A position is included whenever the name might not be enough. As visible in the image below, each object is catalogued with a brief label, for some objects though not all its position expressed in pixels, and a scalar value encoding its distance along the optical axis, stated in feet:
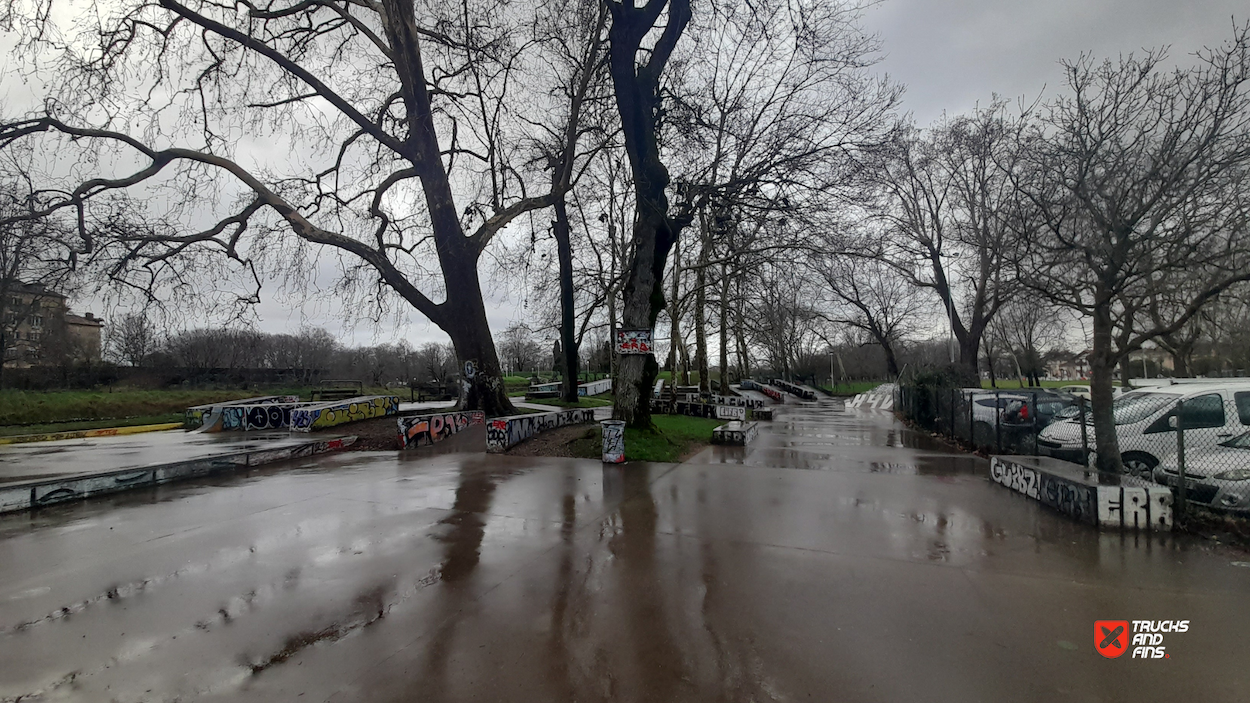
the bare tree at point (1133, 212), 21.58
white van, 24.59
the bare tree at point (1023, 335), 131.75
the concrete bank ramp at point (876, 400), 102.53
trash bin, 34.27
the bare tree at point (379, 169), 45.37
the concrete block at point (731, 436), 43.80
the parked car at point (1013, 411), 41.81
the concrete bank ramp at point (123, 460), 24.79
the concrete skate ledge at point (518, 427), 39.22
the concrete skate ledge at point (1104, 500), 19.80
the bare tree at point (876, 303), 100.53
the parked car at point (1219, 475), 20.30
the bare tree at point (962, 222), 62.90
